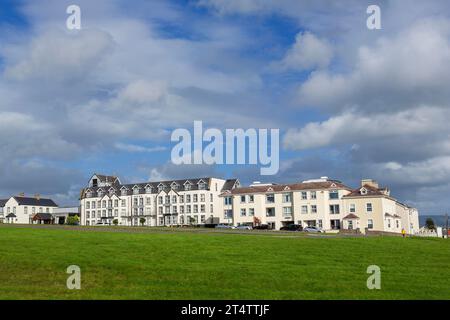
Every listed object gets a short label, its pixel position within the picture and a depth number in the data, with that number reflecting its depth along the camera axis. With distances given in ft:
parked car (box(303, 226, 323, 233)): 312.38
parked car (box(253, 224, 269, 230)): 355.56
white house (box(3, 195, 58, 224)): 523.70
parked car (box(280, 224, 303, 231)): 334.77
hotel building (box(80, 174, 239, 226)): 437.58
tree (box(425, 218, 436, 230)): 514.03
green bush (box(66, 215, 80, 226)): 377.91
